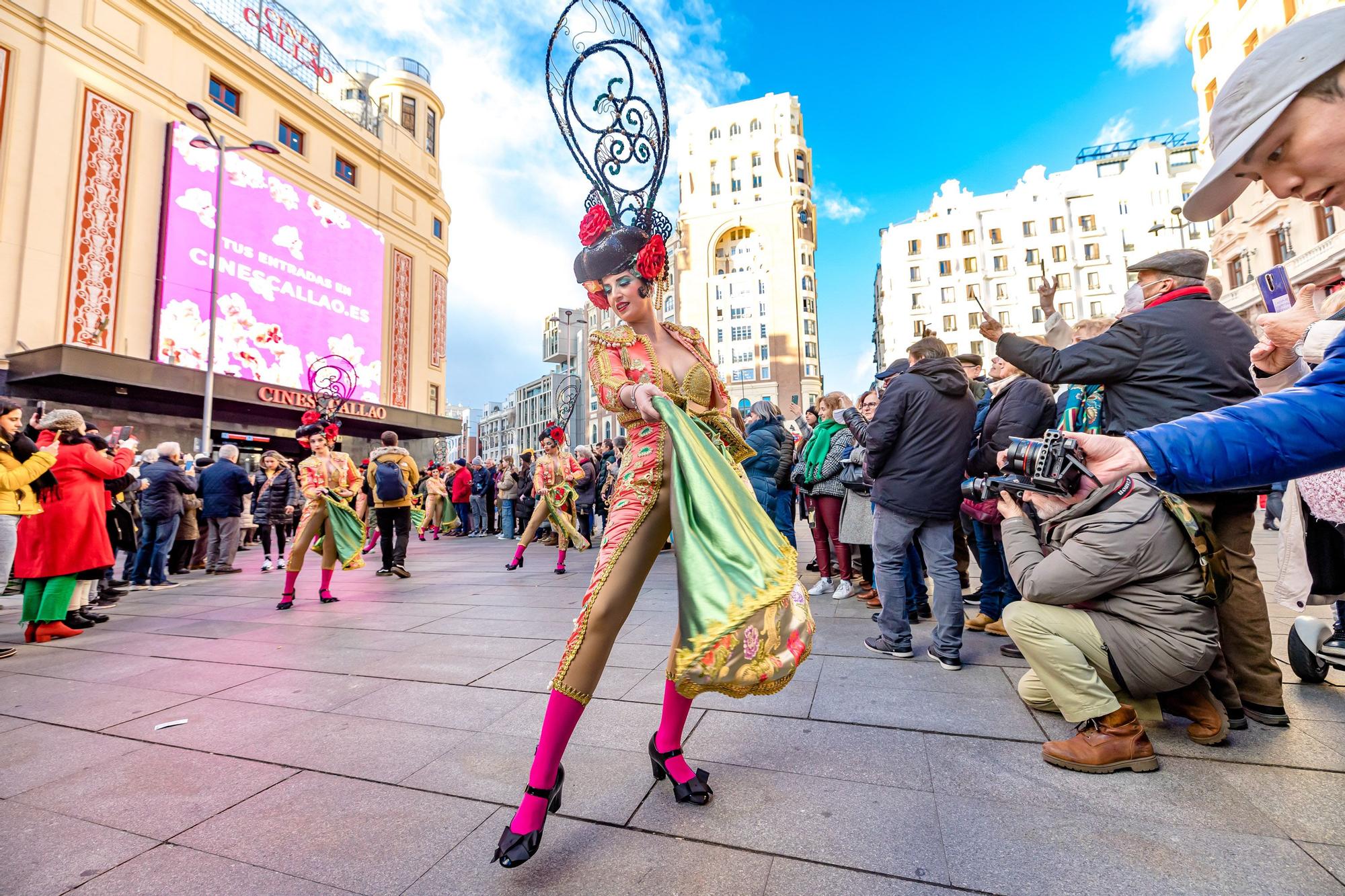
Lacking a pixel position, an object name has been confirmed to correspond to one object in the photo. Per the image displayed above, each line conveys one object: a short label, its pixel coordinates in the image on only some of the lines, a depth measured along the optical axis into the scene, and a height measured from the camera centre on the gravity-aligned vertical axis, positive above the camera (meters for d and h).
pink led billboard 18.30 +8.17
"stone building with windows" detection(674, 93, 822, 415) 63.44 +28.28
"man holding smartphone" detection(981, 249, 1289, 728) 2.82 +0.59
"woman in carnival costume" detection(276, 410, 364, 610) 6.84 +0.01
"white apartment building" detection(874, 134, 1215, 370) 48.59 +22.41
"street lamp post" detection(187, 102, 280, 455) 14.01 +6.28
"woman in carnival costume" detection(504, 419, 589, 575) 8.93 +0.23
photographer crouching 2.45 -0.56
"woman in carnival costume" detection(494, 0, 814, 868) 1.89 -0.13
